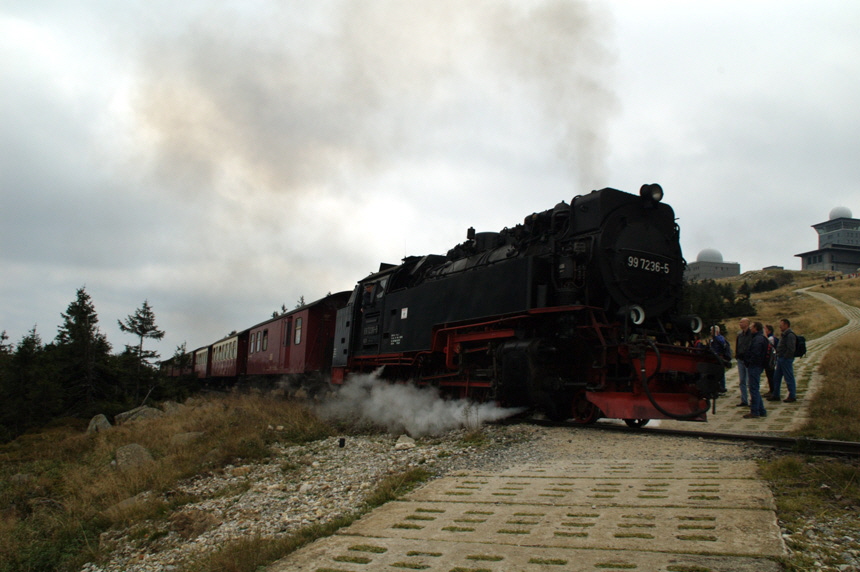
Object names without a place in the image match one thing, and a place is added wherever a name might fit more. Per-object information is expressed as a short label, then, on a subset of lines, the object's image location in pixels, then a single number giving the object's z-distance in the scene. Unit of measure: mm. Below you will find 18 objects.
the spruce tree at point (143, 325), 29681
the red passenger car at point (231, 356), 27855
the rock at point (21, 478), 12150
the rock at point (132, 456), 11309
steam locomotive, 8656
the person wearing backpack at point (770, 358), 11109
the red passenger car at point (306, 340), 18703
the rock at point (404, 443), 8973
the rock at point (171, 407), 20828
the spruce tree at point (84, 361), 22906
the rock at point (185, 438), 12148
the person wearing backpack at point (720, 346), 10633
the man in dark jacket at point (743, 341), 10742
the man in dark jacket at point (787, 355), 10977
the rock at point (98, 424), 19375
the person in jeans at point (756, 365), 10180
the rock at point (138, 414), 20578
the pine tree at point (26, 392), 20156
